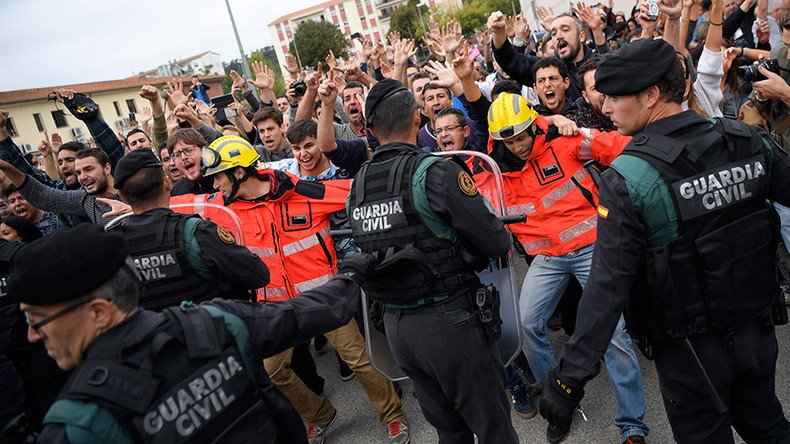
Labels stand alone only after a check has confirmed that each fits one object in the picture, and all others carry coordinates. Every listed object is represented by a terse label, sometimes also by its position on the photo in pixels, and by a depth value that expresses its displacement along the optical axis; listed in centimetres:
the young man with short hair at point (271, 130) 544
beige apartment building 4531
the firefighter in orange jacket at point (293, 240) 390
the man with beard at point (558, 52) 515
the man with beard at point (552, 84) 424
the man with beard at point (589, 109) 392
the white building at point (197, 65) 10112
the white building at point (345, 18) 9809
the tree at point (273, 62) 6247
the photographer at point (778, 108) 362
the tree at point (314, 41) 6919
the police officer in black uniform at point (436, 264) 256
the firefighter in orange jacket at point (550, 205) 335
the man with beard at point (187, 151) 451
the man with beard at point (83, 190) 452
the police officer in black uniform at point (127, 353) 152
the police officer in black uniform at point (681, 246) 206
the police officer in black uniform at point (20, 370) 348
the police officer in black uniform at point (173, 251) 305
